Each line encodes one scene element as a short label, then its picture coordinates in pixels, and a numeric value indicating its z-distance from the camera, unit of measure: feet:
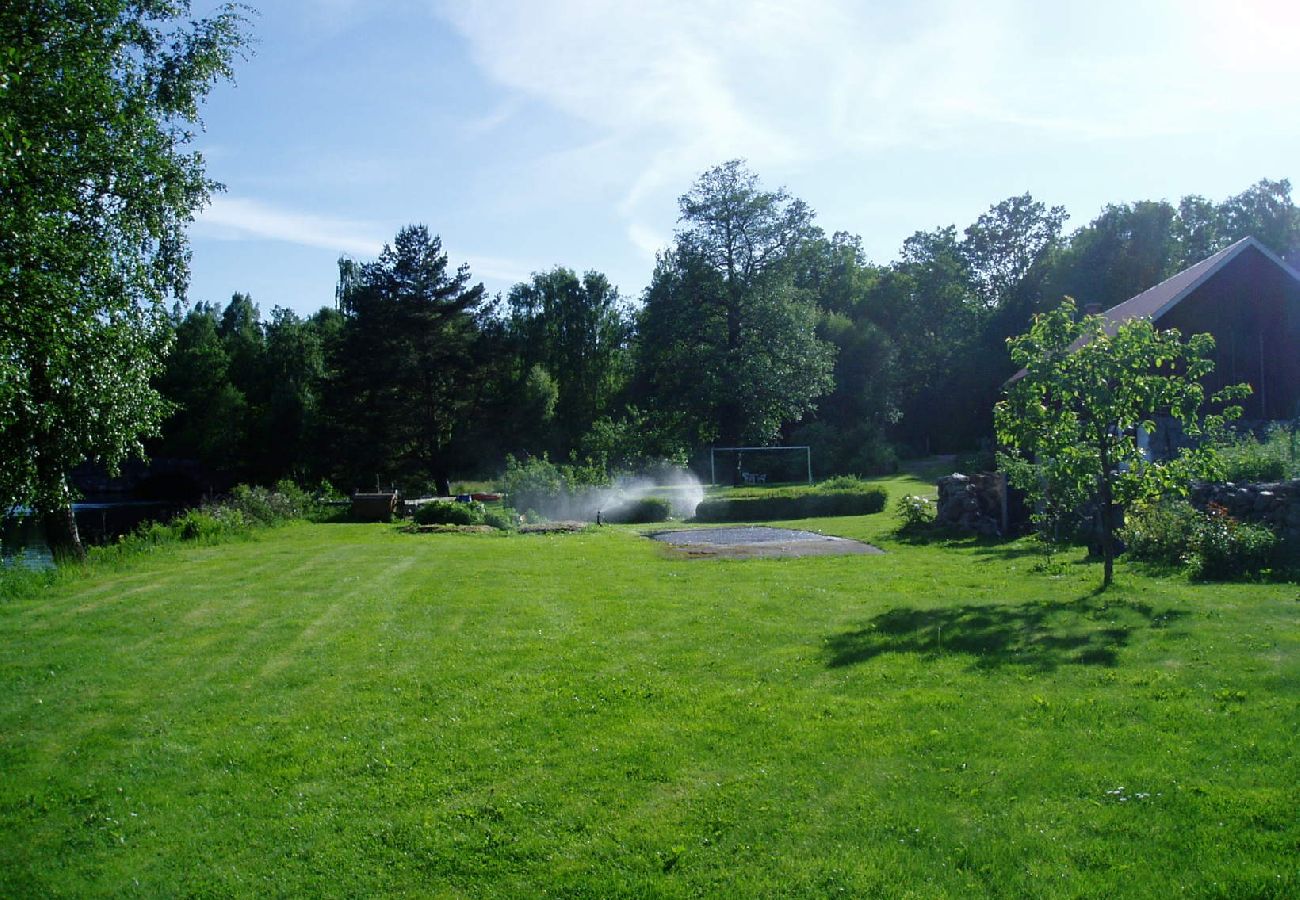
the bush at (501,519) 78.21
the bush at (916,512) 66.85
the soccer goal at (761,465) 140.56
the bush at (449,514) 79.51
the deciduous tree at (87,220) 32.17
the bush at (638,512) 92.22
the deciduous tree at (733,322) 150.10
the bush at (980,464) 131.67
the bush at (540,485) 89.45
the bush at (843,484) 96.94
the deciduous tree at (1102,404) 35.99
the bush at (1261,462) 48.26
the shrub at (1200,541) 39.96
